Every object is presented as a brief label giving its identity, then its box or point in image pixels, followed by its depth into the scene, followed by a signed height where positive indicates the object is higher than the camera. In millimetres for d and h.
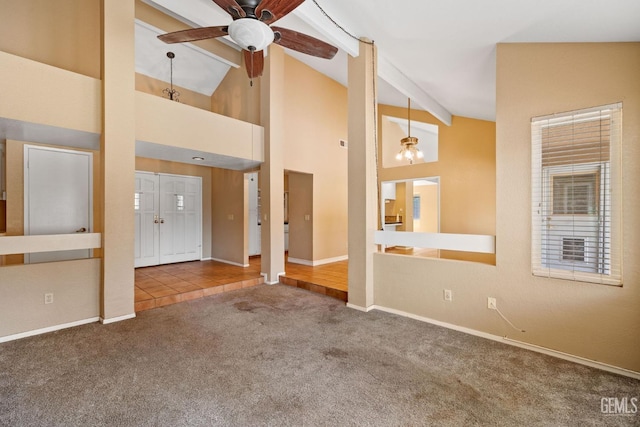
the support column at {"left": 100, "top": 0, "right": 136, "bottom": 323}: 3455 +653
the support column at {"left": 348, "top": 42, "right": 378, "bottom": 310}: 3836 +474
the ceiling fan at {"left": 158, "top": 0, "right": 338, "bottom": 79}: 2010 +1408
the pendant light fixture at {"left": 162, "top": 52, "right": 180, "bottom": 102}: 5728 +2501
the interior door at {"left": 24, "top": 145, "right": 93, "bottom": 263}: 4332 +274
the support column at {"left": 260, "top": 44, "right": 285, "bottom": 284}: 5250 +798
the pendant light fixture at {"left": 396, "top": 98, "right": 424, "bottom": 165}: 5826 +1300
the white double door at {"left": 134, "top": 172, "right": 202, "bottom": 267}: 6137 -153
